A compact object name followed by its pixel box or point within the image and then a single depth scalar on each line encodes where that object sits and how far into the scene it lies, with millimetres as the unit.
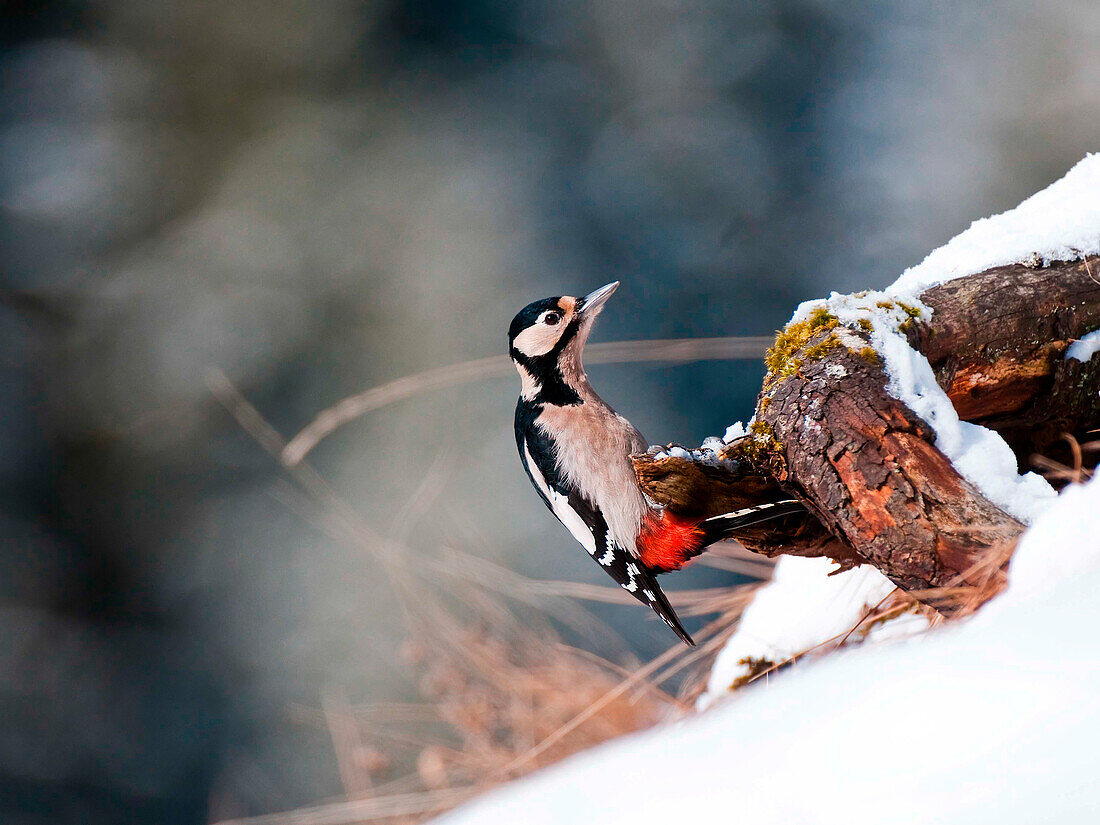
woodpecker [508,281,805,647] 5552
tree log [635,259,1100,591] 5423
